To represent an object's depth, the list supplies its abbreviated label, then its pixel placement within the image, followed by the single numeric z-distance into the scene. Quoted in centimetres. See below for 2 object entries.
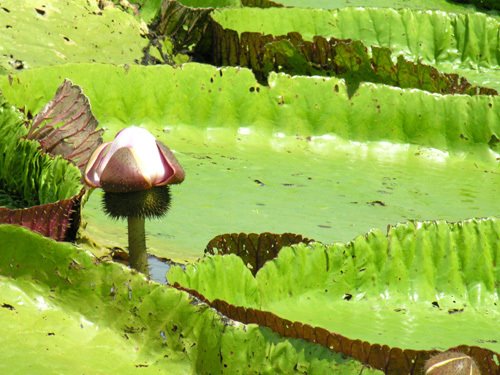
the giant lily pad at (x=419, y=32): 1017
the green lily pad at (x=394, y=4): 1204
